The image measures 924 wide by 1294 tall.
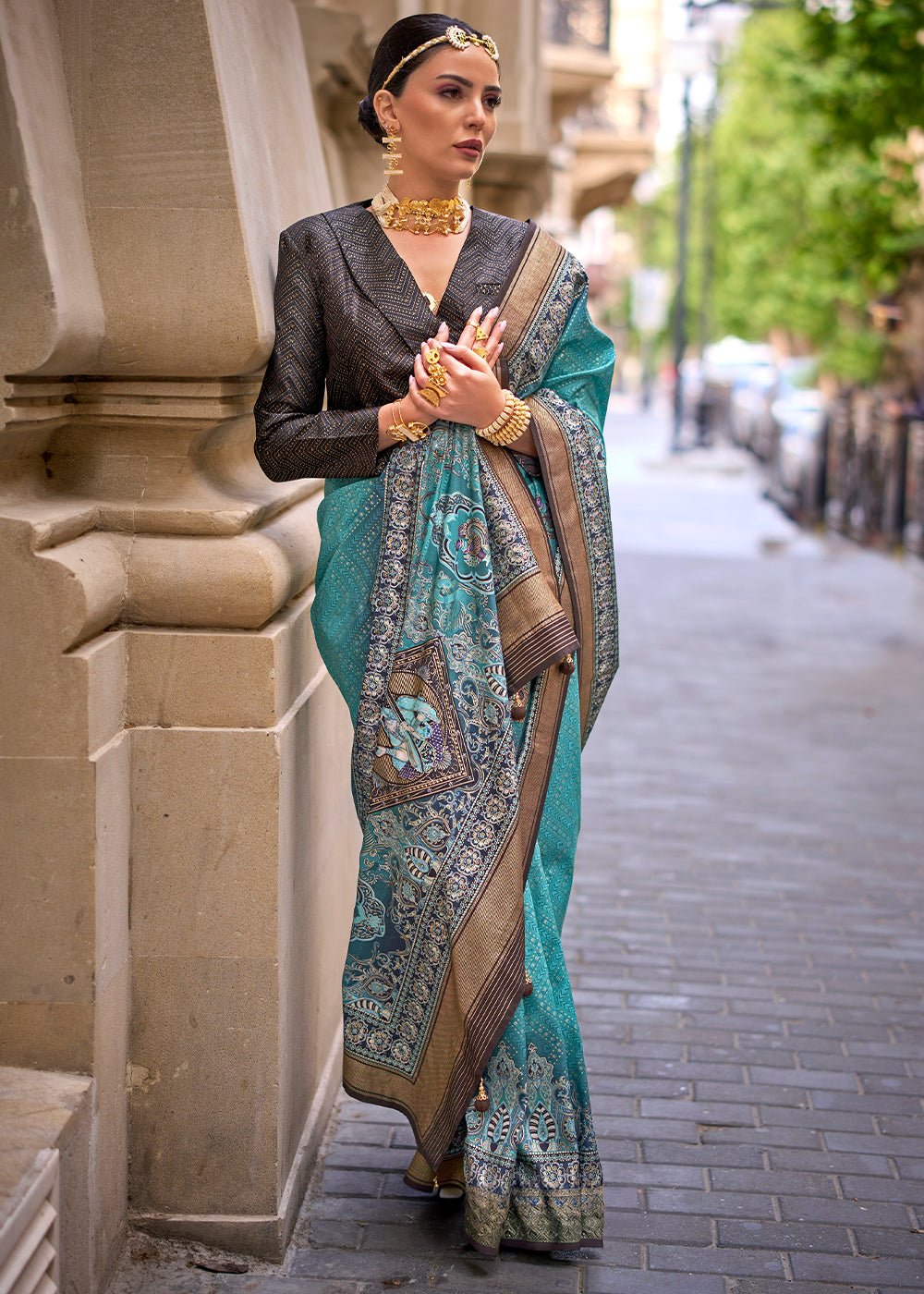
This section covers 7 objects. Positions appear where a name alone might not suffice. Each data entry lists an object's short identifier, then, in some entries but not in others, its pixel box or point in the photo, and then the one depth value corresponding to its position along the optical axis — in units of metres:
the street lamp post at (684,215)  23.72
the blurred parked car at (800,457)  18.22
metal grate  2.38
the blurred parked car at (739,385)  32.84
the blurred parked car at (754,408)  28.27
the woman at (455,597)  2.97
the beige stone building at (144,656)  2.73
